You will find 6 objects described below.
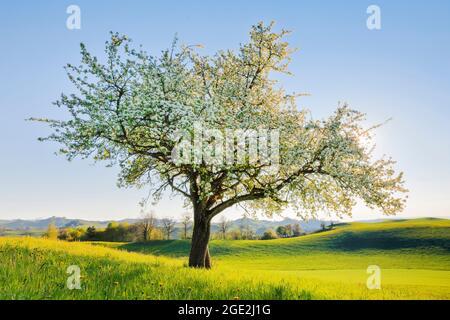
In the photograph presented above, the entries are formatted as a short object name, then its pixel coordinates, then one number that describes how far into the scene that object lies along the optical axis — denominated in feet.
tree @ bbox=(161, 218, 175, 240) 401.70
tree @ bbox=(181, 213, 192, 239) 327.90
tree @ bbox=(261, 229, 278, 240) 357.20
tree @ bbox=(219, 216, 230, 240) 391.14
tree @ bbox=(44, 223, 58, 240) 380.41
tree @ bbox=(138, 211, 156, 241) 364.17
